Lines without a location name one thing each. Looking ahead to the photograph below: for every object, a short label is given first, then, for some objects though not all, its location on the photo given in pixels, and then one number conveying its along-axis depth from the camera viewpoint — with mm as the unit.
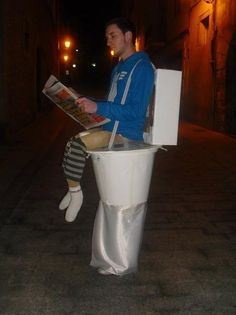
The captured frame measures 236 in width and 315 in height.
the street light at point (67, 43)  35281
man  3105
